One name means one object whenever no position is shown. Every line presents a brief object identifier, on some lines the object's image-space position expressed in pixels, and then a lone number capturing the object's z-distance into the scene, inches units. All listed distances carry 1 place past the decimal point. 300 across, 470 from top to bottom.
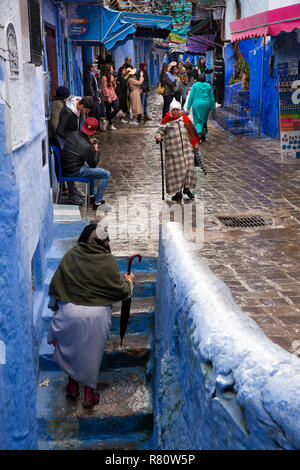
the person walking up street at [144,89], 805.2
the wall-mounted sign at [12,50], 185.5
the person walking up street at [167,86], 735.7
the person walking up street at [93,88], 642.2
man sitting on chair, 343.3
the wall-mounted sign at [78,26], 549.3
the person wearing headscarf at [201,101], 581.3
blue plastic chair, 342.6
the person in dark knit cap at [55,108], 371.2
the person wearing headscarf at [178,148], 367.9
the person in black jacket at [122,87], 794.2
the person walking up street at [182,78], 804.6
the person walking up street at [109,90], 706.2
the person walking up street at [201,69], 1099.4
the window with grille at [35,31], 235.3
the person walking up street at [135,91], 775.7
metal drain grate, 327.0
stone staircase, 213.0
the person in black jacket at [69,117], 359.3
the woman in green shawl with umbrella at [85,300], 195.3
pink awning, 430.6
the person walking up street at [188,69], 1213.1
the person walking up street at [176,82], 740.6
